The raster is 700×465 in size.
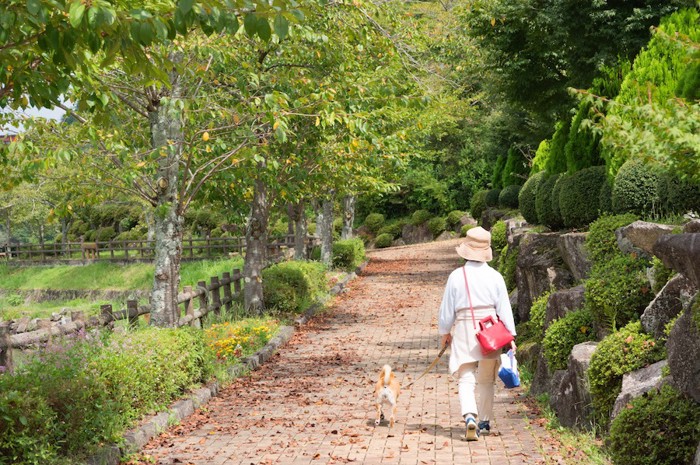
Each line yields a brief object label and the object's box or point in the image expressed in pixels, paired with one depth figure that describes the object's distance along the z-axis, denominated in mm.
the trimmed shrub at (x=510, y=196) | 33000
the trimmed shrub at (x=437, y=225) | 48938
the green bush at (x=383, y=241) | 50656
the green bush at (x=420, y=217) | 50125
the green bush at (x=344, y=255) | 30797
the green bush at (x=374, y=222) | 51812
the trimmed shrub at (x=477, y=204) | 43456
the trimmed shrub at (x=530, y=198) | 19500
